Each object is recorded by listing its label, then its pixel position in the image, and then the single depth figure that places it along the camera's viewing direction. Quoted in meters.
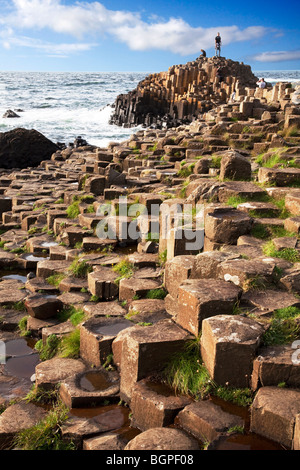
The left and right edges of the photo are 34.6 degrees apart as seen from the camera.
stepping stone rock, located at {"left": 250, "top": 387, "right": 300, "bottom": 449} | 3.54
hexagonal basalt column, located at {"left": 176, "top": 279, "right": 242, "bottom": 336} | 4.70
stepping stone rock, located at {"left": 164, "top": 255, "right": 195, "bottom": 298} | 5.88
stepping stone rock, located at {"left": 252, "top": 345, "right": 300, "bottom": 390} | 3.94
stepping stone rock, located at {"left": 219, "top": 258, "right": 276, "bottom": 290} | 5.20
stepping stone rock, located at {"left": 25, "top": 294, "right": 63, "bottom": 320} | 6.90
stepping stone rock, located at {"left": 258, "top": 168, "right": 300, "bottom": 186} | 8.30
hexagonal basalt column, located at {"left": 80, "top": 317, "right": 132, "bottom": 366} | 5.24
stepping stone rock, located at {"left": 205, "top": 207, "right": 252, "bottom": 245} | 6.53
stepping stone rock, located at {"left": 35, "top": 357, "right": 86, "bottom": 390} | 4.95
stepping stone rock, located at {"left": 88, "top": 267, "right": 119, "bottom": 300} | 7.07
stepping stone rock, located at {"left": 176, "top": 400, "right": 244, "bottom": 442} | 3.68
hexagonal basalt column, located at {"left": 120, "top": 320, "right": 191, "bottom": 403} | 4.46
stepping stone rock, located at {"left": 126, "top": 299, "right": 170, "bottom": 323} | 5.80
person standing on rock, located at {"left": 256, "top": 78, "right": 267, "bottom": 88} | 27.90
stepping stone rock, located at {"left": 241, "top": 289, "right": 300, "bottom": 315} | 4.88
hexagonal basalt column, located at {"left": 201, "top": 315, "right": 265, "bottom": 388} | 4.11
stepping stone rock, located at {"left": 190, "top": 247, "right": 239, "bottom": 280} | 5.58
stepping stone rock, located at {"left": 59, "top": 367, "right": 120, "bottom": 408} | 4.55
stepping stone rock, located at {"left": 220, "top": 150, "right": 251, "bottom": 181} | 8.92
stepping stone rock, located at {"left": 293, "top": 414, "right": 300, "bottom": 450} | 3.36
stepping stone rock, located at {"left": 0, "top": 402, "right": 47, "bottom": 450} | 4.25
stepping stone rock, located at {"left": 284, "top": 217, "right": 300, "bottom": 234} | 6.54
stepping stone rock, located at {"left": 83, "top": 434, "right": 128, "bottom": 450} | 3.85
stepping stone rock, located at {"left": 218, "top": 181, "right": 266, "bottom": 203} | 7.82
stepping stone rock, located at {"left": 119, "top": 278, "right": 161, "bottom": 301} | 6.65
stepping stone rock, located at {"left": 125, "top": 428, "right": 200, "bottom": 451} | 3.54
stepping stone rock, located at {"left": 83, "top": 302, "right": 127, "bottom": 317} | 6.22
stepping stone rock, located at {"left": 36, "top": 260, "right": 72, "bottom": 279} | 8.33
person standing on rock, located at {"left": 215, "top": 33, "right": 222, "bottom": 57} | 46.53
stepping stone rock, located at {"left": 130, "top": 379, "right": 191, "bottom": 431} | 3.99
